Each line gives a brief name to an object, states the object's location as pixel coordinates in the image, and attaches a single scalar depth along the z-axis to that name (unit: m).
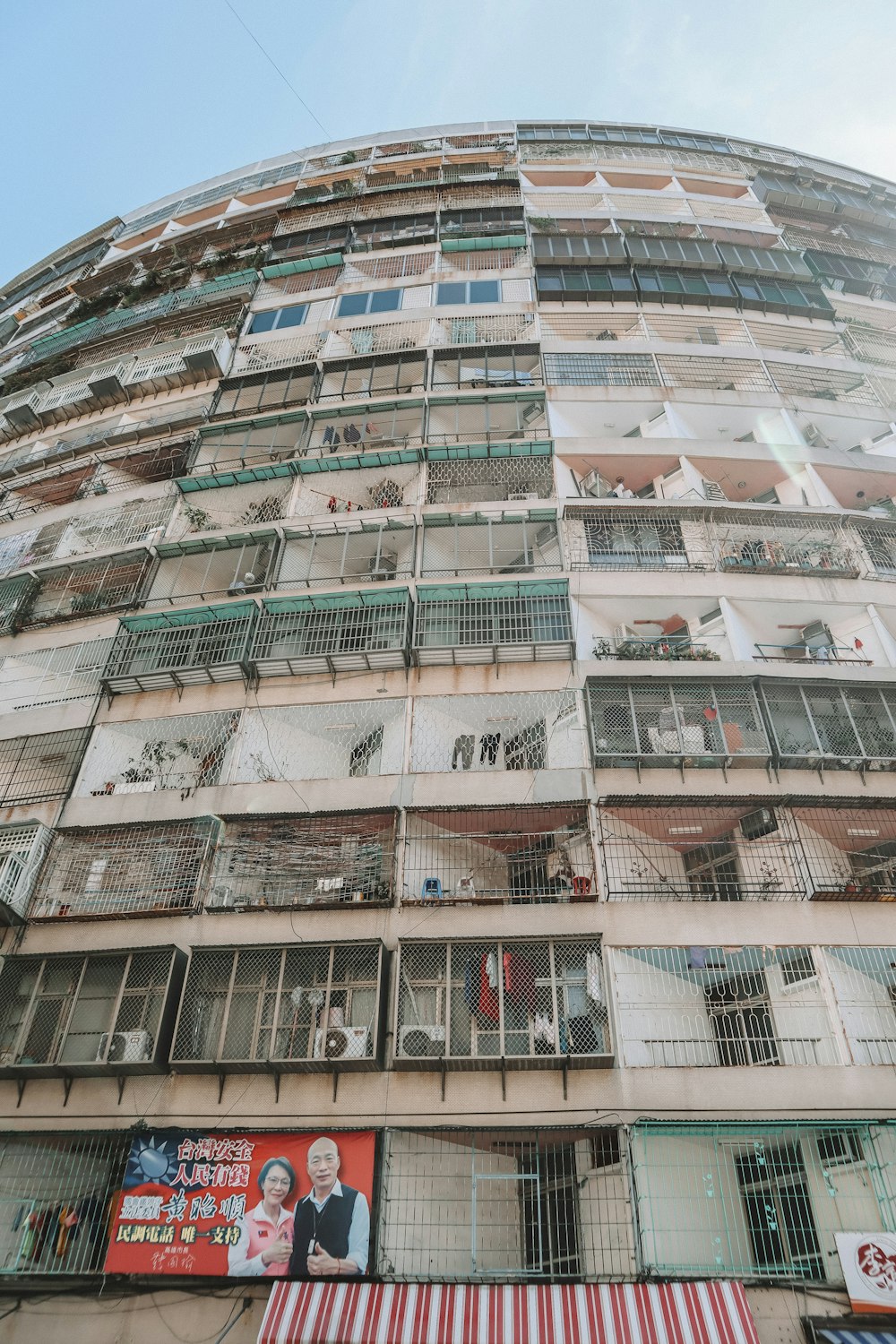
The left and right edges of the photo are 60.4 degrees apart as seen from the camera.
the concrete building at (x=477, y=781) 12.02
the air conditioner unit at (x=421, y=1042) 12.76
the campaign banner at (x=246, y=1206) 11.38
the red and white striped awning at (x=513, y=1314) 9.94
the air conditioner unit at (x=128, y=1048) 13.28
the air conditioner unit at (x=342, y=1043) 12.80
